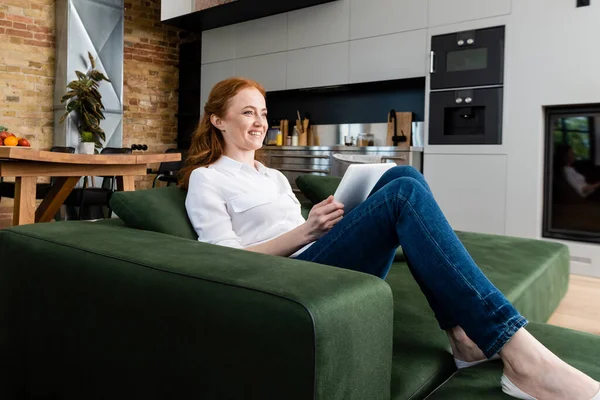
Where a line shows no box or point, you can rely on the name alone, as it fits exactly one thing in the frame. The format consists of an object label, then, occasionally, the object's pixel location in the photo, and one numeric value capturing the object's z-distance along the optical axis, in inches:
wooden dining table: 109.1
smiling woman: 40.8
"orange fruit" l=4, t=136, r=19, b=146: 118.7
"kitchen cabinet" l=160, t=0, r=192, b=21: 229.9
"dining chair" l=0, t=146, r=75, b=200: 167.0
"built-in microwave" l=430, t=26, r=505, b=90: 158.1
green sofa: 33.1
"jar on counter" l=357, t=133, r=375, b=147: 204.1
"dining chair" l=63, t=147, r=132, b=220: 157.5
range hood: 205.5
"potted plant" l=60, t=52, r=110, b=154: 224.8
